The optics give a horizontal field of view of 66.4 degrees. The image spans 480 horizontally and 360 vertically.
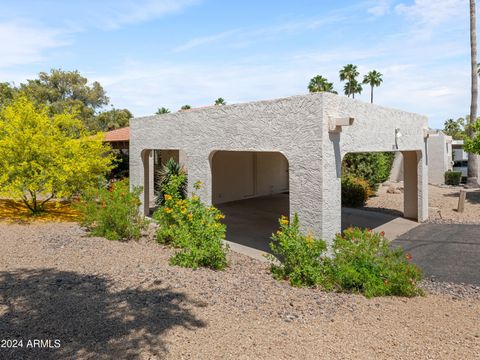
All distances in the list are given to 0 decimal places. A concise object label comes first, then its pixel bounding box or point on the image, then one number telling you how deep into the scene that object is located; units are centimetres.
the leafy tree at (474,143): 1880
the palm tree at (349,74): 4988
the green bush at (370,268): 678
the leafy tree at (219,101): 4119
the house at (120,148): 2106
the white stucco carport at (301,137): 792
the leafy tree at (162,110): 3822
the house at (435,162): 2822
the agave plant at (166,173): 1560
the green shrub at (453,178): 2830
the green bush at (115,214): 1028
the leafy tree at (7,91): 3749
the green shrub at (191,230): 809
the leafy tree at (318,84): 4444
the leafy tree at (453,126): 5996
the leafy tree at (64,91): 3831
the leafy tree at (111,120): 4216
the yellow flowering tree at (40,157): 1205
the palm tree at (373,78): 5125
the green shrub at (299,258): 727
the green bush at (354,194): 1745
